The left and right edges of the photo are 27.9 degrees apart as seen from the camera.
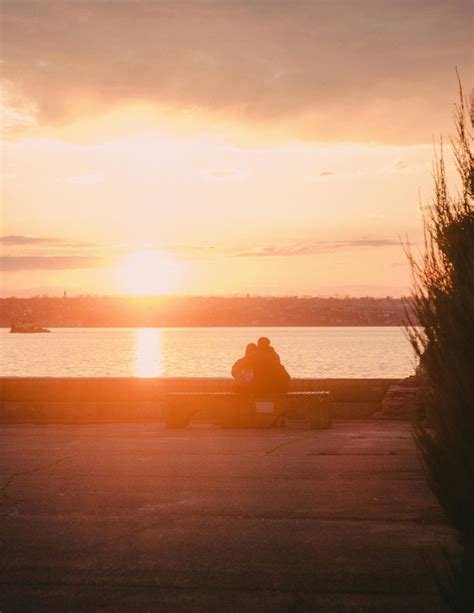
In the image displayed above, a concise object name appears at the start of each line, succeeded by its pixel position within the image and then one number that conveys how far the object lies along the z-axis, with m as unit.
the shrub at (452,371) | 5.71
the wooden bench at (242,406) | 17.09
